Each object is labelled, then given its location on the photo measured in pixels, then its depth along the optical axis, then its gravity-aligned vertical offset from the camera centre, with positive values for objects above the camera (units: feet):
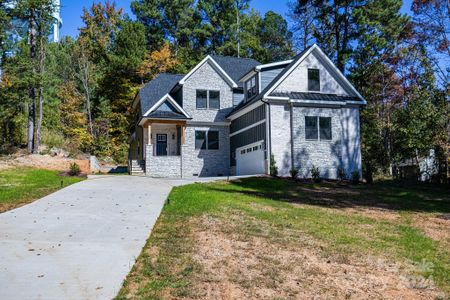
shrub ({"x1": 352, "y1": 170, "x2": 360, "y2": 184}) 77.61 -1.25
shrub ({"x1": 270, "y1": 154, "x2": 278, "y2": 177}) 75.63 +0.42
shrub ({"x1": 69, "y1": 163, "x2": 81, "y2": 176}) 75.20 +0.17
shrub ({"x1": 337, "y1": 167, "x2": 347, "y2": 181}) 79.15 -0.90
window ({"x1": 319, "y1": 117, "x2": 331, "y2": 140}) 80.02 +7.40
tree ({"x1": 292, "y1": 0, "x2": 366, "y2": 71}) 116.72 +39.40
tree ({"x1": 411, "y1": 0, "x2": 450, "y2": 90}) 77.71 +25.21
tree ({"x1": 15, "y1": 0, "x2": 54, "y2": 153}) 94.58 +29.39
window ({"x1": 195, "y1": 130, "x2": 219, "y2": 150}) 94.48 +6.38
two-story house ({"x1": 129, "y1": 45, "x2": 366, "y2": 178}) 78.43 +9.63
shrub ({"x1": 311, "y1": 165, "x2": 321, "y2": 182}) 73.62 -0.81
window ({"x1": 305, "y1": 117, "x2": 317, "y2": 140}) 79.24 +7.33
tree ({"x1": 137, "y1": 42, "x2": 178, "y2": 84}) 133.18 +31.98
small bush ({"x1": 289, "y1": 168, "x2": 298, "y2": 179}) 74.02 -0.62
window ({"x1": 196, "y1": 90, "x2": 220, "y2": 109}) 94.99 +15.10
